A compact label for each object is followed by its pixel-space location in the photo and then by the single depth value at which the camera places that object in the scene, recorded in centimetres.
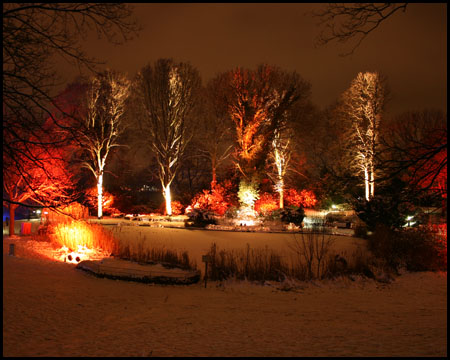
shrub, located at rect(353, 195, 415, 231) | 1581
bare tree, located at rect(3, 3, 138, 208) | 546
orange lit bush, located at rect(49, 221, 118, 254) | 1309
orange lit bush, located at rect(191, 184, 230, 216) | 2542
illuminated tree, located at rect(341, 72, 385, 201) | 2580
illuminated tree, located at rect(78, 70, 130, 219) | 2484
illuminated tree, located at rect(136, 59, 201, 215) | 2619
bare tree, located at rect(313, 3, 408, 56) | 531
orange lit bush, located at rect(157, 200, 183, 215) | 2771
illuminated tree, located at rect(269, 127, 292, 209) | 2734
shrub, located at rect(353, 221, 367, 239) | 1695
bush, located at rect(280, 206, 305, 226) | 1969
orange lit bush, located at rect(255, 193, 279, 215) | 2422
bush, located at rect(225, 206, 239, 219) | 2231
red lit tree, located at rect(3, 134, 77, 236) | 1501
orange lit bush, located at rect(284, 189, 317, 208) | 2823
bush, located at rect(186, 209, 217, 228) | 1978
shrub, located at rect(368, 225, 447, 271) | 1197
